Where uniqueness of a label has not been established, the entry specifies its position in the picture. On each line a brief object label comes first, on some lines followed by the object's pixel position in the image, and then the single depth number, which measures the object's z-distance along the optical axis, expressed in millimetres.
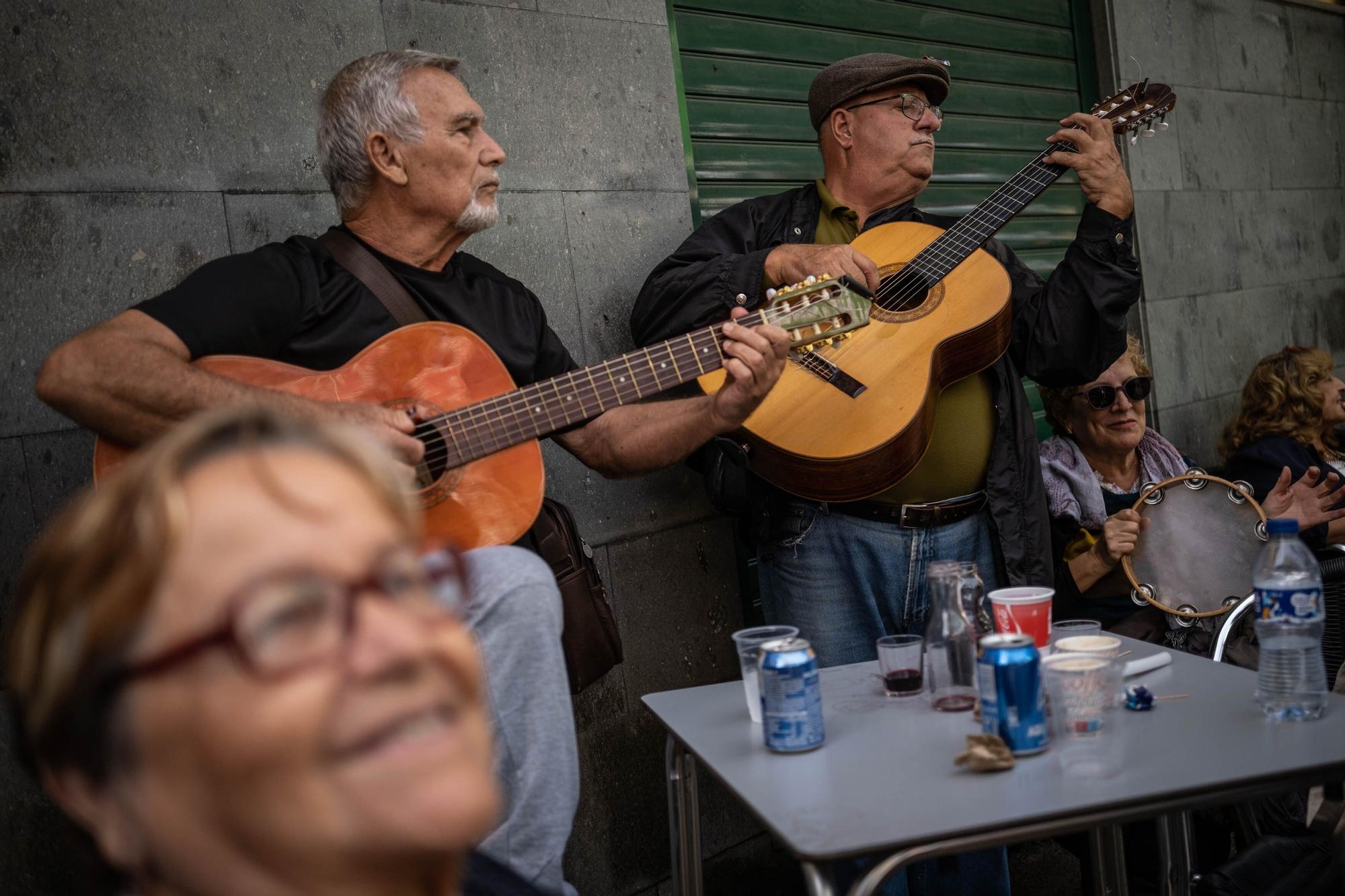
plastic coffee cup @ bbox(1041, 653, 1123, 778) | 1782
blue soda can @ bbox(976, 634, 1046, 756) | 1703
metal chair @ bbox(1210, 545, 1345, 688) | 2635
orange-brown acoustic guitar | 2279
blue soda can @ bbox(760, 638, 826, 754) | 1822
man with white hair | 1837
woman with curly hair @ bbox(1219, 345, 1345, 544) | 3840
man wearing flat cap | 3049
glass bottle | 2039
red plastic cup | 2117
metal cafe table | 1505
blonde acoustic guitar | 2824
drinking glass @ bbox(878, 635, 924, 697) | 2129
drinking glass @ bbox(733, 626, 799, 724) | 2053
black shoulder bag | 2479
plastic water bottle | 1771
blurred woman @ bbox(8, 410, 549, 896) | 809
